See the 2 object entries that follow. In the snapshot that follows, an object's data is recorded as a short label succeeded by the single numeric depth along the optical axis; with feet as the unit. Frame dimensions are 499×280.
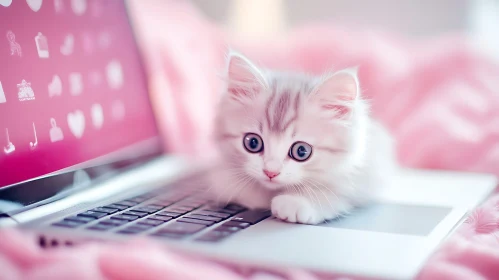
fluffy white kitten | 1.72
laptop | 1.50
